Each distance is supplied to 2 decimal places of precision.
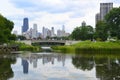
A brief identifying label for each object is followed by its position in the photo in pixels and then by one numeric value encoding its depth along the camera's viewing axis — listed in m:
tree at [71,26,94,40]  80.63
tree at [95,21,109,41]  60.46
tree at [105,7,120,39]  57.02
